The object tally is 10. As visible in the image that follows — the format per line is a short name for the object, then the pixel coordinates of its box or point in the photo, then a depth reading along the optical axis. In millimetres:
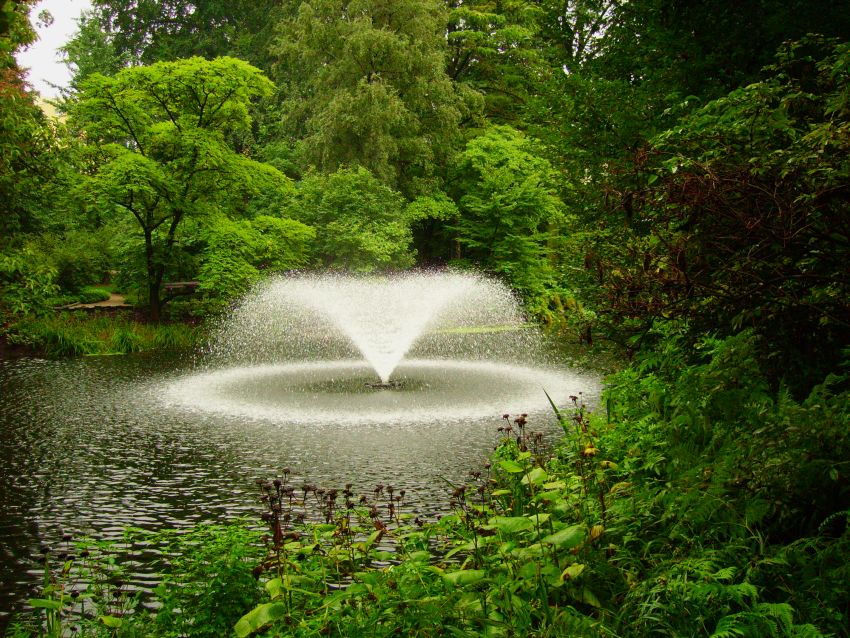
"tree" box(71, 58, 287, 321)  21734
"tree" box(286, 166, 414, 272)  26188
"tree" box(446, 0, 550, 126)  30391
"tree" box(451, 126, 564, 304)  29312
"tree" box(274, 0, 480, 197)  26422
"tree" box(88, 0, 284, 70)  36906
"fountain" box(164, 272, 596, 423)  12531
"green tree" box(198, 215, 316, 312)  22672
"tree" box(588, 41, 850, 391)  3139
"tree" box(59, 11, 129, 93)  40688
